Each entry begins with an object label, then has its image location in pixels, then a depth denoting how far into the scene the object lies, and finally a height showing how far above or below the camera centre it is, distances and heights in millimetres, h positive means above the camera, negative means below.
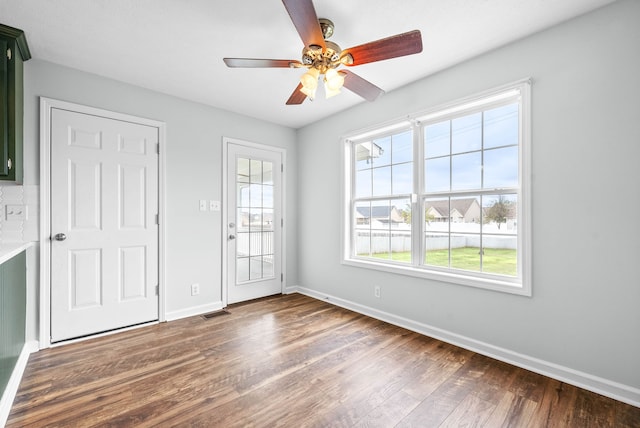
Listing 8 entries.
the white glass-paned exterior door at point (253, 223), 3732 -130
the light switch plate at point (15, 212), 2355 +7
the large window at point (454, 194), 2352 +192
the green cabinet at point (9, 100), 2074 +836
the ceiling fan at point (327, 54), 1599 +1027
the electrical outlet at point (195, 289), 3367 -907
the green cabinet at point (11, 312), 1680 -683
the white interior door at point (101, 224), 2594 -106
